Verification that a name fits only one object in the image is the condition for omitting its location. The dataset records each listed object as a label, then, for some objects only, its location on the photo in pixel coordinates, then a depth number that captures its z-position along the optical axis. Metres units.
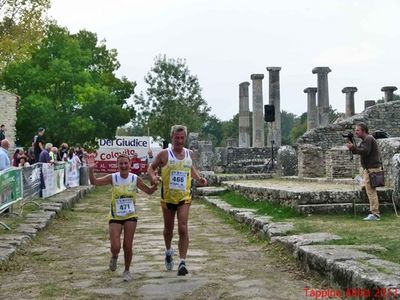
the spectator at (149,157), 32.44
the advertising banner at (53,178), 15.39
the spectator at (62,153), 21.00
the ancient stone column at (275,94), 36.16
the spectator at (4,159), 11.81
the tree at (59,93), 32.34
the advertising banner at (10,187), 10.33
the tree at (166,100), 43.72
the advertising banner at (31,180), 12.77
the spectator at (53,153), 18.47
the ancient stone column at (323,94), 34.99
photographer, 9.73
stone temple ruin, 10.88
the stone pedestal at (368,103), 40.38
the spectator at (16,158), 17.73
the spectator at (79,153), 25.39
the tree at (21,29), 32.03
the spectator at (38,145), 16.91
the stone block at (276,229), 8.50
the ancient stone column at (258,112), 37.25
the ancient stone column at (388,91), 36.00
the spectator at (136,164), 33.38
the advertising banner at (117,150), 36.53
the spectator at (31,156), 19.06
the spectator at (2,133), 16.81
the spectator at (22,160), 16.48
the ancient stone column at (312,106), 38.50
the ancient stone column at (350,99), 37.25
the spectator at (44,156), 15.98
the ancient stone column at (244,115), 38.75
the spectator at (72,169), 20.45
